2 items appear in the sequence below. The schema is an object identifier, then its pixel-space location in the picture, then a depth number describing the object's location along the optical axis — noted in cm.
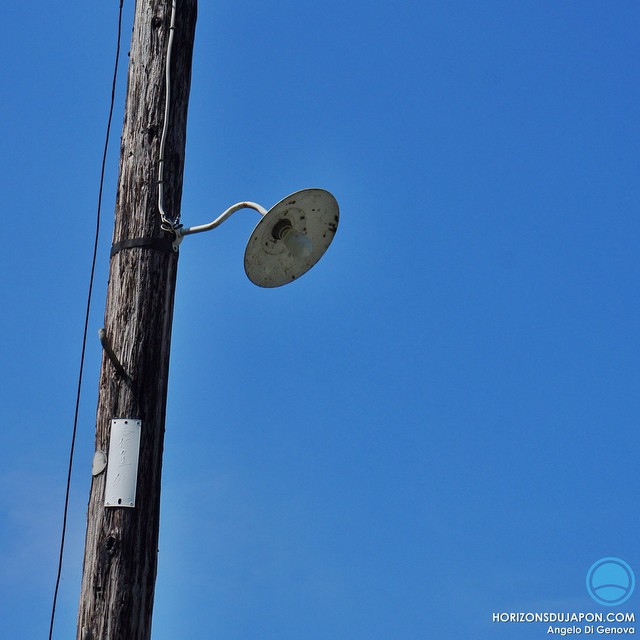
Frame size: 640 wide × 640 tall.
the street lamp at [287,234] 1002
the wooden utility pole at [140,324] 945
